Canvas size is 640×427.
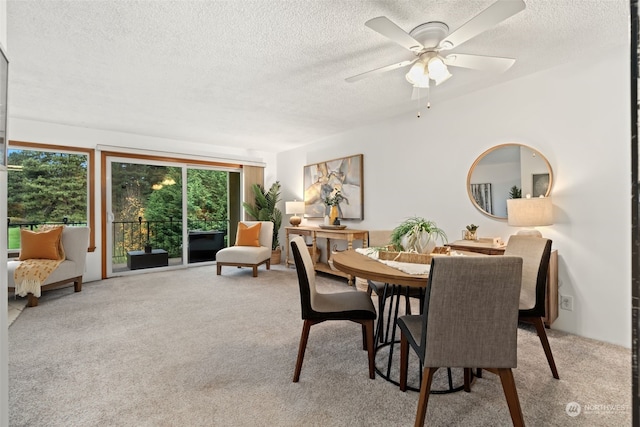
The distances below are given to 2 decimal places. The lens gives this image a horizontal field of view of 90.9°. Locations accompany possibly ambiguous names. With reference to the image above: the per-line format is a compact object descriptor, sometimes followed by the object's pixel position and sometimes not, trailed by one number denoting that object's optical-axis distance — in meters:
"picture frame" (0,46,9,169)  1.23
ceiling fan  1.77
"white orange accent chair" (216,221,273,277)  4.84
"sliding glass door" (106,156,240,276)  4.98
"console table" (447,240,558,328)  2.62
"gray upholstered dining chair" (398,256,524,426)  1.32
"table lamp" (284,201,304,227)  5.55
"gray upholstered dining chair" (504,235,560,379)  1.92
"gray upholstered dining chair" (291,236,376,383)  1.90
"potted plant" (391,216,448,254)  2.08
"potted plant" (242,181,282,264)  6.02
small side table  5.08
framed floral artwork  4.72
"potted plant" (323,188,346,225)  4.93
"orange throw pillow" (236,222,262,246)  5.32
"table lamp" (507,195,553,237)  2.60
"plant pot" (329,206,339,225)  4.92
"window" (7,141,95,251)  4.19
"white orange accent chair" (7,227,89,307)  3.77
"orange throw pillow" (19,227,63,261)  3.73
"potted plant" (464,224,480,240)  3.18
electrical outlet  2.68
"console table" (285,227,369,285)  4.37
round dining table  1.61
